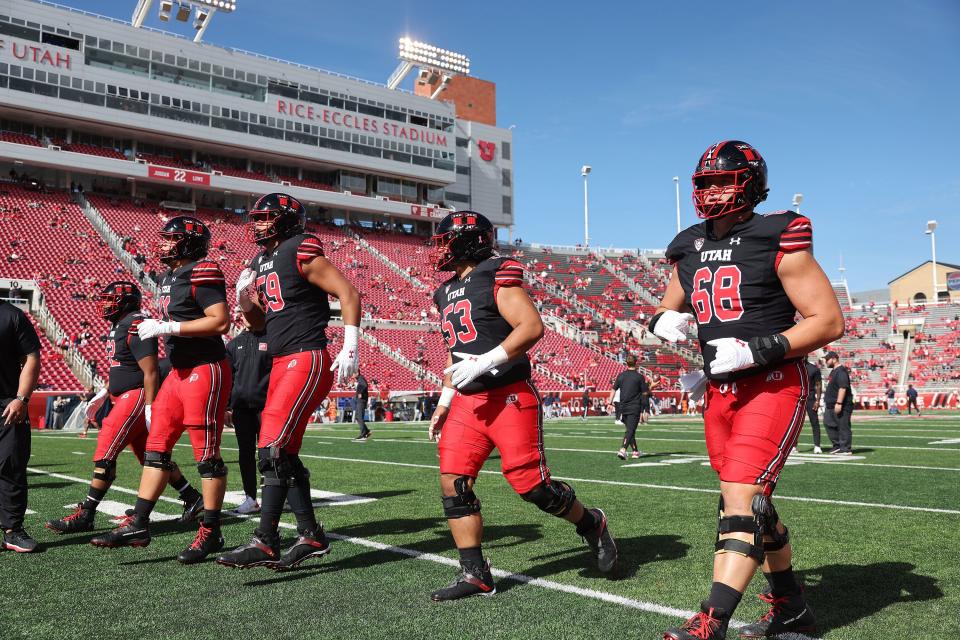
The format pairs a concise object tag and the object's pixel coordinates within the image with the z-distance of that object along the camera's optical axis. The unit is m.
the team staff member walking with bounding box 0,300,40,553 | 5.67
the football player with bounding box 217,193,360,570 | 4.93
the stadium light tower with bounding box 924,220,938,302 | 59.59
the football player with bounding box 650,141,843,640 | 3.30
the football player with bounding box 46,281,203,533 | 6.34
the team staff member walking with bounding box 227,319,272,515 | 7.54
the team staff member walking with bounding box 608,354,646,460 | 13.28
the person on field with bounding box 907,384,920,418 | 31.38
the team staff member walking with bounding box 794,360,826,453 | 12.98
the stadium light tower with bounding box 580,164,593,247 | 65.06
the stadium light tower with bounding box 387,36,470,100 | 57.75
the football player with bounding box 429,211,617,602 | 4.38
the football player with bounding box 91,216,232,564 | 5.51
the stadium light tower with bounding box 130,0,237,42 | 46.62
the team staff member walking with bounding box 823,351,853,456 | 13.52
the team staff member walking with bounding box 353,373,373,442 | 19.08
